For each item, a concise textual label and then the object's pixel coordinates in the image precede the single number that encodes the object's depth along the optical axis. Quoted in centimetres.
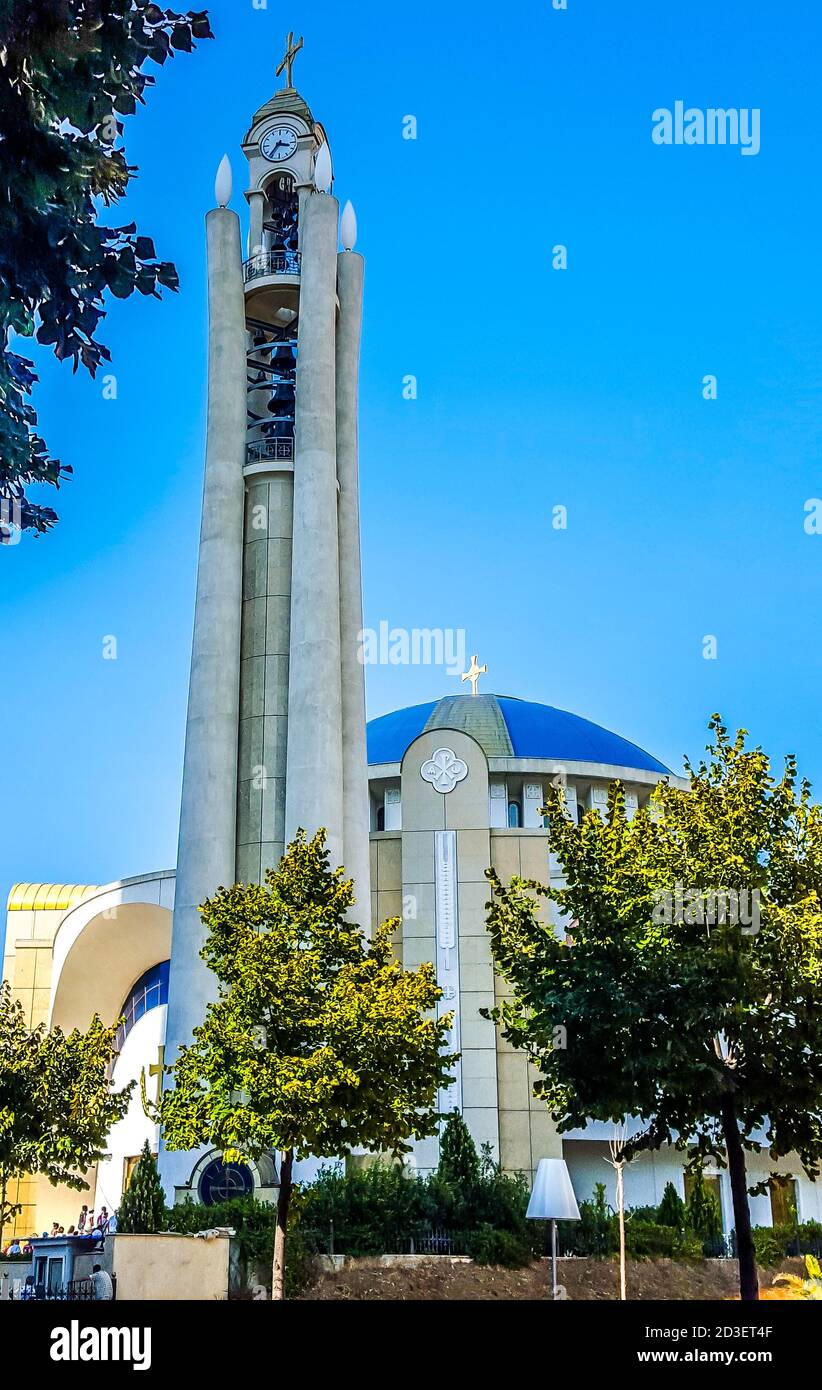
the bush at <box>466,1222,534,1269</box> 2955
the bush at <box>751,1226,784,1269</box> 3397
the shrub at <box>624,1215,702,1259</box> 3195
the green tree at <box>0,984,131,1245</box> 3061
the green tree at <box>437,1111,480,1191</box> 3266
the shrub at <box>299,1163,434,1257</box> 2947
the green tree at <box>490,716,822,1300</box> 2017
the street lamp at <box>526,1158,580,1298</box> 2595
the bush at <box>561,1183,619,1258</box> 3105
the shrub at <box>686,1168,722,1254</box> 3497
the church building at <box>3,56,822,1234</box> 3809
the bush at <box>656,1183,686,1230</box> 3603
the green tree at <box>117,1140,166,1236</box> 3005
